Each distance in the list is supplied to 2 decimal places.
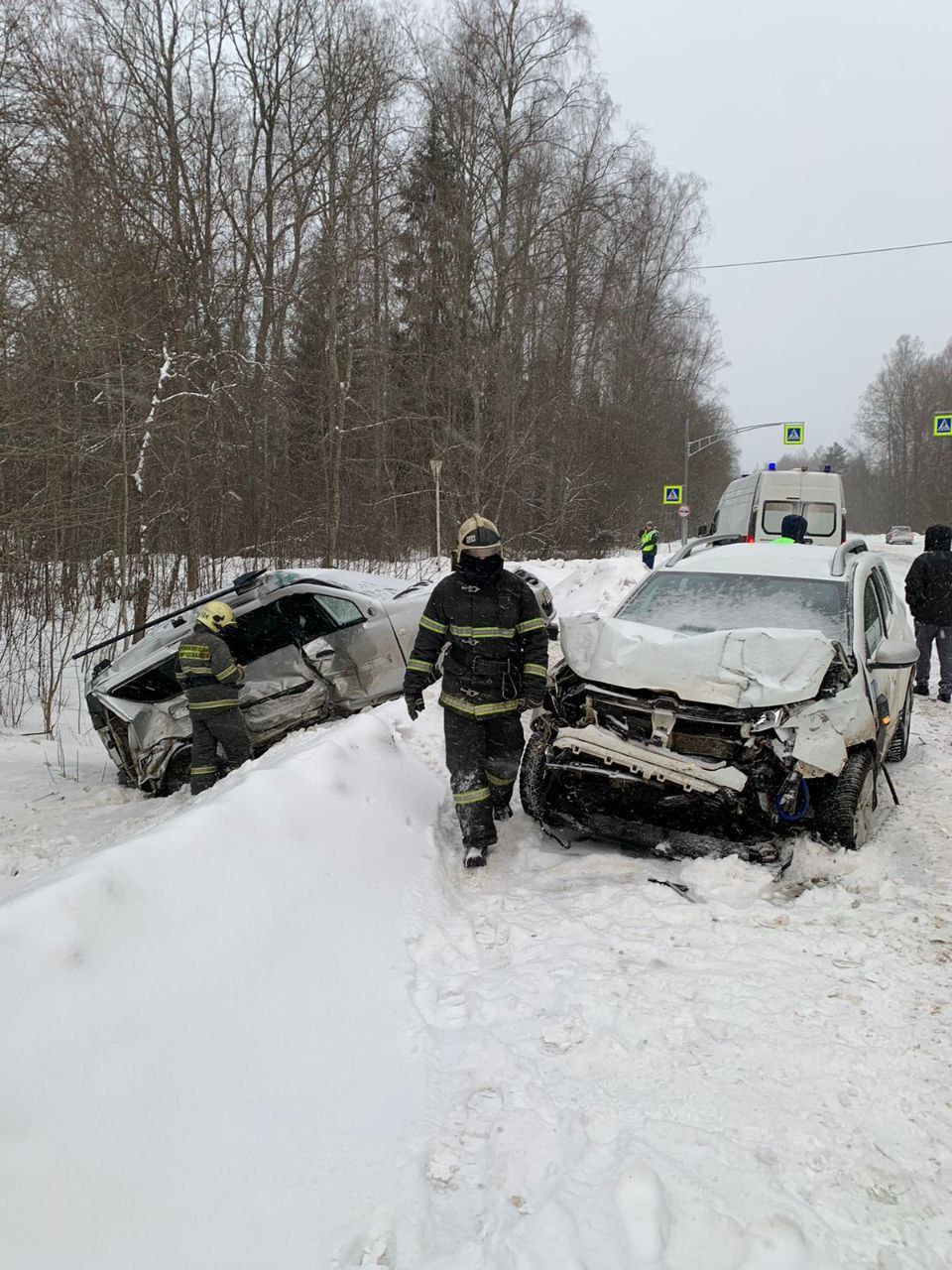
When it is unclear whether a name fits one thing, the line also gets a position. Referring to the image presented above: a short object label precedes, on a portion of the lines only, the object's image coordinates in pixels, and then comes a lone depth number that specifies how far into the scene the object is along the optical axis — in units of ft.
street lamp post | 104.52
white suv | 12.72
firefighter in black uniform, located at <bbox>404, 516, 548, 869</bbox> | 13.84
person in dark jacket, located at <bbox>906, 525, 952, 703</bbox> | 26.35
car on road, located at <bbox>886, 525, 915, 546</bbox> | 155.12
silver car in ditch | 21.59
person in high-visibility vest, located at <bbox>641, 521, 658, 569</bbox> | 68.54
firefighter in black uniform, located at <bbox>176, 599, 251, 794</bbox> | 18.86
